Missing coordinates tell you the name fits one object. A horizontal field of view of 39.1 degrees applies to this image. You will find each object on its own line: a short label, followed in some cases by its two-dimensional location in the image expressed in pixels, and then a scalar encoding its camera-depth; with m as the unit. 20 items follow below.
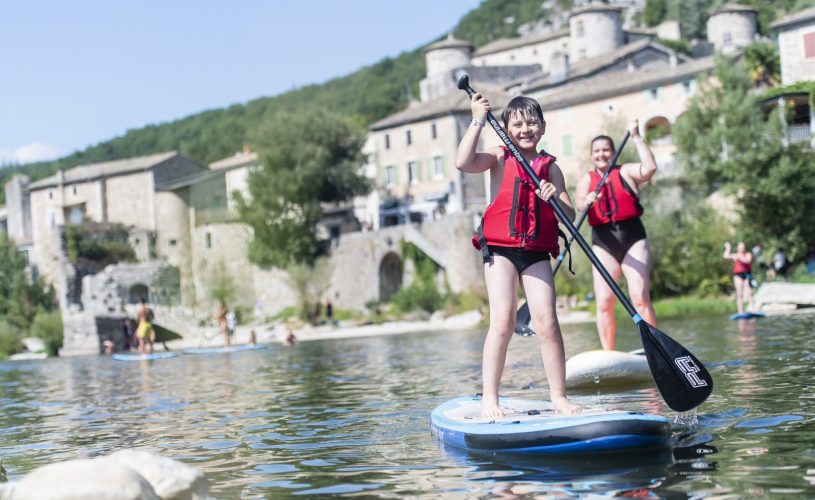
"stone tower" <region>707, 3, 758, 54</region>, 84.69
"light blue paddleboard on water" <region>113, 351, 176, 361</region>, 30.65
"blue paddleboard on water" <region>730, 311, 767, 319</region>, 22.58
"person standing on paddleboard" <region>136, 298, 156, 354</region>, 33.31
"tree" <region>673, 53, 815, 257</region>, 37.94
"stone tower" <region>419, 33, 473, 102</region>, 83.81
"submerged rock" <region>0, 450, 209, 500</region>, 4.85
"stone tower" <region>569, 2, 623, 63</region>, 82.19
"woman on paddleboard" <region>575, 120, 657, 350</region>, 10.50
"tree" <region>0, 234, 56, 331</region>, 66.69
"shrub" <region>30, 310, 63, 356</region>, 50.00
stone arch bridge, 51.53
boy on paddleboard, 7.26
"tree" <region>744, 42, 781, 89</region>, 50.91
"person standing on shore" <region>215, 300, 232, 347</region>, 36.12
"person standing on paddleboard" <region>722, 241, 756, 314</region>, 24.89
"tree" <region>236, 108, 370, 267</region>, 60.25
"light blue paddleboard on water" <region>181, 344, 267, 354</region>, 32.50
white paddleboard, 10.10
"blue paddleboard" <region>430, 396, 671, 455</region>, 6.21
